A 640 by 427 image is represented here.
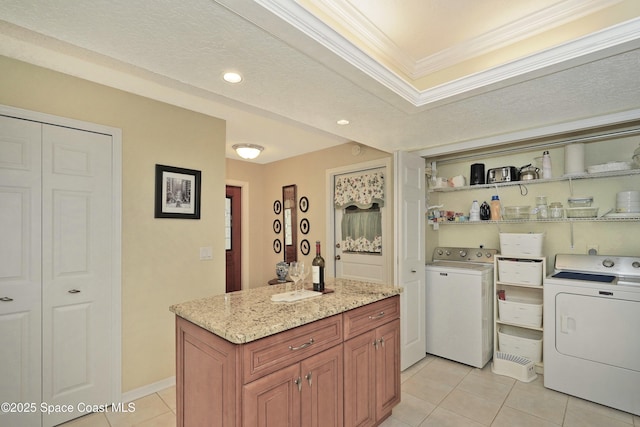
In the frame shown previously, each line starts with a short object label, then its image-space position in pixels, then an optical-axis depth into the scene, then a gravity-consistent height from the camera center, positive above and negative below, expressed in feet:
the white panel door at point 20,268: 6.57 -1.07
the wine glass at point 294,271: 6.52 -1.13
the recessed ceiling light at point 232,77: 5.62 +2.55
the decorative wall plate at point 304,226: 15.11 -0.45
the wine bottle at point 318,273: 6.83 -1.23
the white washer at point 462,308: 10.01 -3.06
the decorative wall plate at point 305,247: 15.12 -1.46
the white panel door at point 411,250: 9.96 -1.13
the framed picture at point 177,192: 8.82 +0.73
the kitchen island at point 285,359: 4.52 -2.39
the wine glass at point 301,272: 6.53 -1.15
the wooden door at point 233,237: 16.71 -1.09
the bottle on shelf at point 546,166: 9.55 +1.50
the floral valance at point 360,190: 12.46 +1.08
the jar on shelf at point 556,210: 9.53 +0.16
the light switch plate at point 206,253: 9.76 -1.13
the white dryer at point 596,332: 7.52 -2.97
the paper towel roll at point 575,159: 8.87 +1.60
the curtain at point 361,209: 12.64 +0.31
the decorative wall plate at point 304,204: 15.17 +0.62
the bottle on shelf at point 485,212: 10.92 +0.13
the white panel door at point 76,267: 7.10 -1.16
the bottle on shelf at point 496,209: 10.56 +0.22
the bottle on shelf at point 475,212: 11.01 +0.13
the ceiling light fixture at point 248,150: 13.24 +2.85
